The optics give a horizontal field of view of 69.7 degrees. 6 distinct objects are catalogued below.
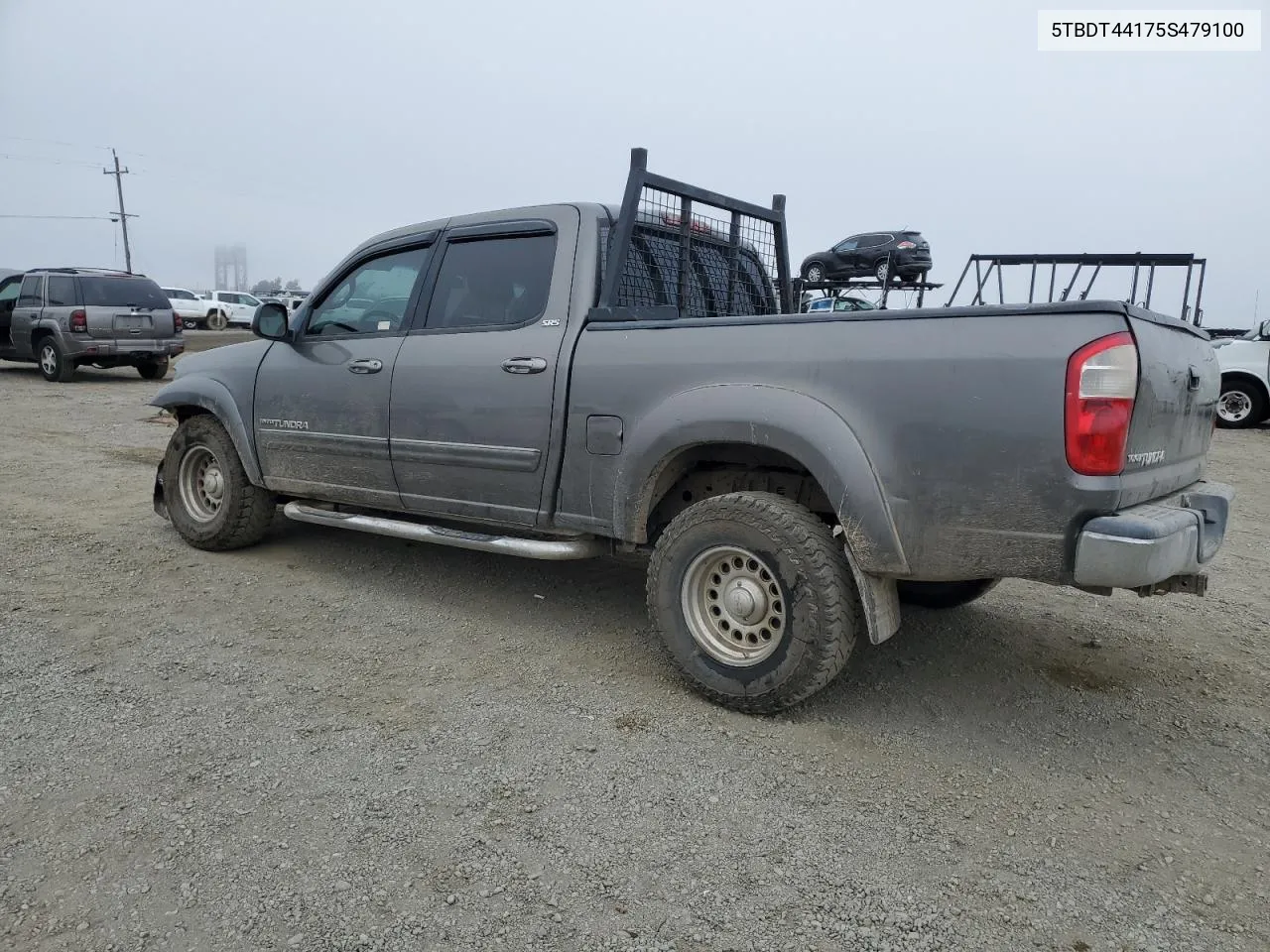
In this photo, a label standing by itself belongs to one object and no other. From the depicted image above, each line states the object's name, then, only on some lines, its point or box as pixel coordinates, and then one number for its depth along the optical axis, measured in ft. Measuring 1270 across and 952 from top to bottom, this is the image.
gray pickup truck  8.96
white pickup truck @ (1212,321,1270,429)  42.91
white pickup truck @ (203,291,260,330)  109.81
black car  60.80
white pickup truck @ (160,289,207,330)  105.81
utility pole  177.42
